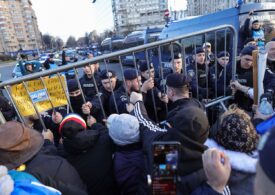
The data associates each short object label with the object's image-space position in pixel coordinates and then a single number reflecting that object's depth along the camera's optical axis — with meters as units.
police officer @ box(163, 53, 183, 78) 3.45
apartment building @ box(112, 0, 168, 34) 78.62
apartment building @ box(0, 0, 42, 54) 92.31
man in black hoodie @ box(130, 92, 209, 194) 1.54
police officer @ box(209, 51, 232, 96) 3.83
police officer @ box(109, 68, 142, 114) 2.97
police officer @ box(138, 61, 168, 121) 3.20
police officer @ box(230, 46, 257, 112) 3.46
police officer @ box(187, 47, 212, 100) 3.60
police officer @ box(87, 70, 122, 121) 3.41
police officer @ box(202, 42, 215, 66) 5.24
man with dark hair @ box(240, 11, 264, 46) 6.16
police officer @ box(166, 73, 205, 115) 2.58
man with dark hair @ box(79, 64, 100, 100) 4.60
